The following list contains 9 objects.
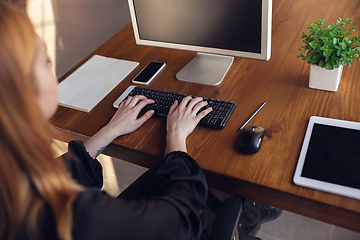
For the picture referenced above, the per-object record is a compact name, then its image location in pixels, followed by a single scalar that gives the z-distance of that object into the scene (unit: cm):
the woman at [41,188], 52
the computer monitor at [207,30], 97
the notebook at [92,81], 118
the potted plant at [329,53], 89
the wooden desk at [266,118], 76
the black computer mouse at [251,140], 83
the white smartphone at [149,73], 121
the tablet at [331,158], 71
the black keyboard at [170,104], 95
